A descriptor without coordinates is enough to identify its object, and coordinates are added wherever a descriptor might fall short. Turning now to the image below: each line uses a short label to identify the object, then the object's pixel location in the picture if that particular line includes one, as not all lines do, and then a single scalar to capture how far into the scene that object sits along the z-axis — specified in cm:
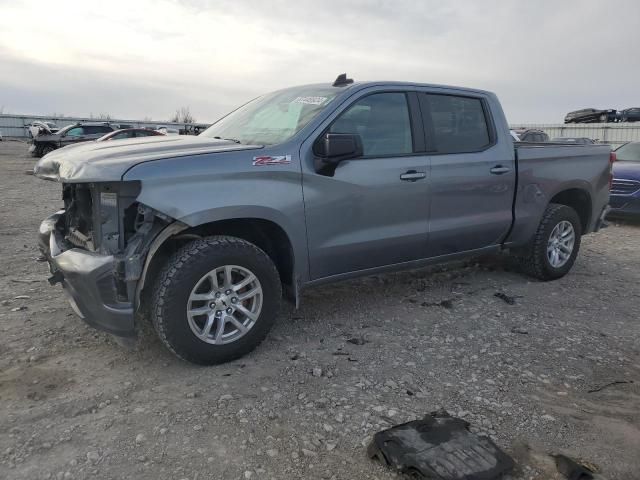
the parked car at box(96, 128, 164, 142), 1724
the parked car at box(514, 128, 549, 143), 1175
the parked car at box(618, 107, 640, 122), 2445
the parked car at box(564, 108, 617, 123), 2512
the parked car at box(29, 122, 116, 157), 2191
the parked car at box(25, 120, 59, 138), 4044
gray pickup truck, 326
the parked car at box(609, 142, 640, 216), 936
